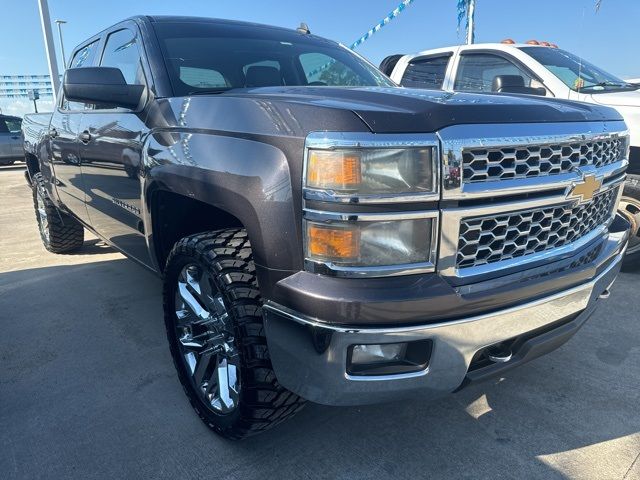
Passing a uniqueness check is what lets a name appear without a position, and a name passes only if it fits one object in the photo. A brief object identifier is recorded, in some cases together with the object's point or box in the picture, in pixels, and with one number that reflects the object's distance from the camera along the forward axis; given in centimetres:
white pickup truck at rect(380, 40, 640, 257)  389
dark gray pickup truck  148
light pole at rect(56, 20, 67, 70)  2425
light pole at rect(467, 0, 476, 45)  699
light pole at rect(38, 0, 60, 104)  1288
